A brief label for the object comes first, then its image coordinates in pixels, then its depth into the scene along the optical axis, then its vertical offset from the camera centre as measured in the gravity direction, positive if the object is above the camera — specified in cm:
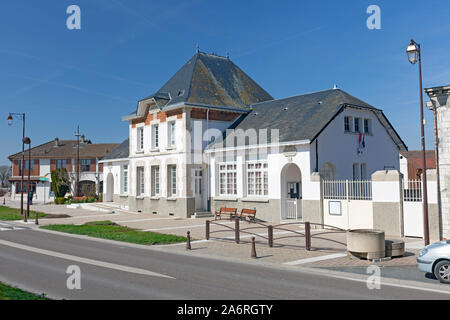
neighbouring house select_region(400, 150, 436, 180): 5047 +194
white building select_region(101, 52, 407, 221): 2175 +216
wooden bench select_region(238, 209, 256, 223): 2250 -185
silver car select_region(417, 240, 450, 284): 933 -187
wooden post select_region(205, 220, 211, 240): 1640 -197
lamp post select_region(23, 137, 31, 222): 2896 +312
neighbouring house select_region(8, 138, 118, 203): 5853 +283
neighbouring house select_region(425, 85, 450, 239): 1474 +114
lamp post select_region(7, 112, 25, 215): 2855 +457
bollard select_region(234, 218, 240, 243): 1543 -185
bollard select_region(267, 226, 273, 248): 1425 -191
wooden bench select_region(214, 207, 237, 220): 2338 -176
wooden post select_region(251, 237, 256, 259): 1259 -216
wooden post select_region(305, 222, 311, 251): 1355 -189
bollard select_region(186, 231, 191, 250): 1438 -218
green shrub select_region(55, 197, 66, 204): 4262 -166
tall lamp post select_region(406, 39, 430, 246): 1361 +260
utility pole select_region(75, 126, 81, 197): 4619 +534
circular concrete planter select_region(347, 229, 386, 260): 1193 -185
